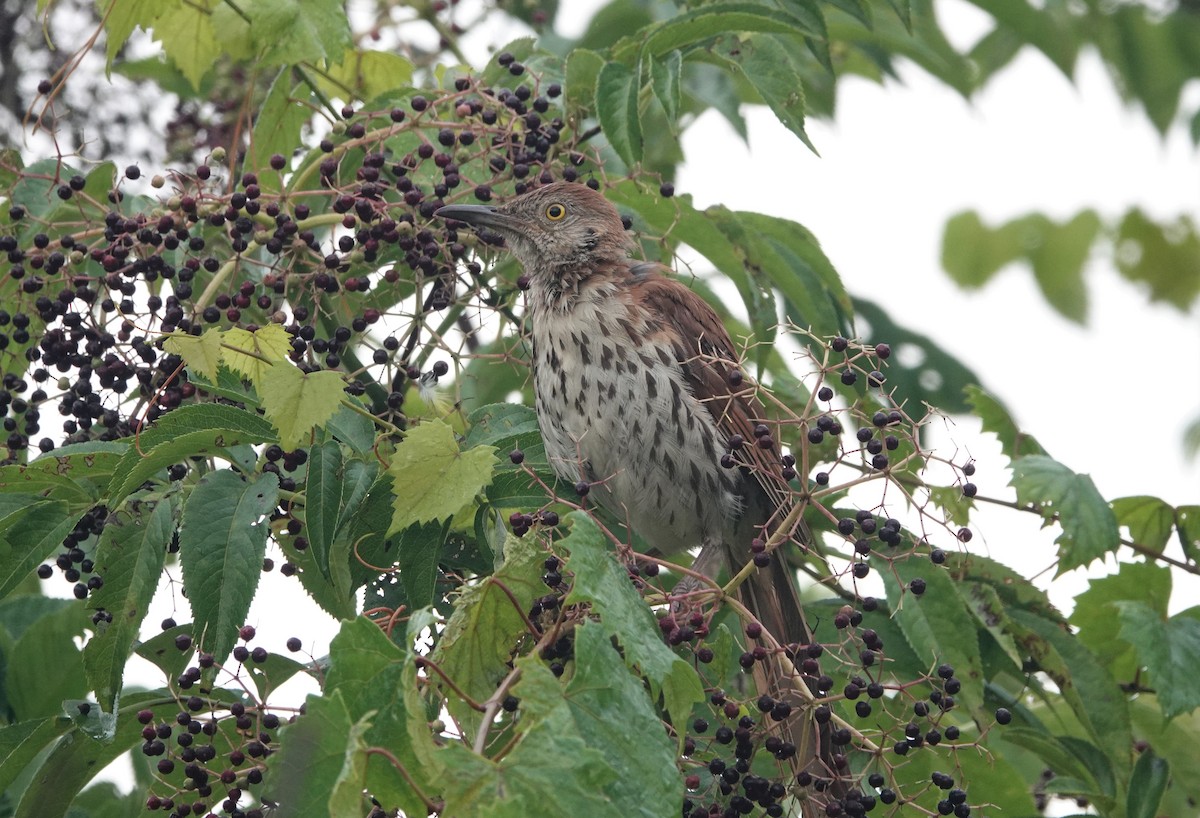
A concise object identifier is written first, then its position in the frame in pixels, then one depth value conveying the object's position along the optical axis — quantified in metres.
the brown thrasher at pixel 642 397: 8.11
